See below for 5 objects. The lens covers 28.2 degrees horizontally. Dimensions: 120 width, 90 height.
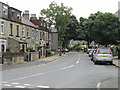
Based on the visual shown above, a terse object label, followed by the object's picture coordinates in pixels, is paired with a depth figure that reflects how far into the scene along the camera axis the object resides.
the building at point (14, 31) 33.74
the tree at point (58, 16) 54.33
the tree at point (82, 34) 80.94
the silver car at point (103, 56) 25.50
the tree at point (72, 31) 84.07
